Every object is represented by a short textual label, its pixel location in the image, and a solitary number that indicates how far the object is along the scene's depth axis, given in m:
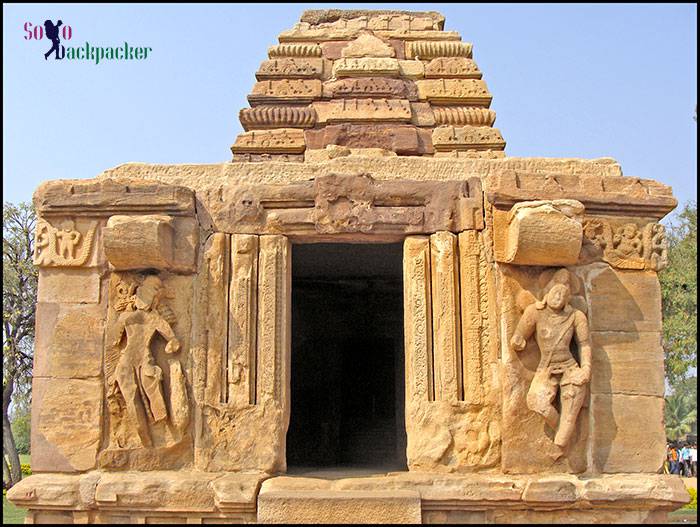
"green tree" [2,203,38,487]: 18.61
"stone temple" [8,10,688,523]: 5.50
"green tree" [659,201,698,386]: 19.36
